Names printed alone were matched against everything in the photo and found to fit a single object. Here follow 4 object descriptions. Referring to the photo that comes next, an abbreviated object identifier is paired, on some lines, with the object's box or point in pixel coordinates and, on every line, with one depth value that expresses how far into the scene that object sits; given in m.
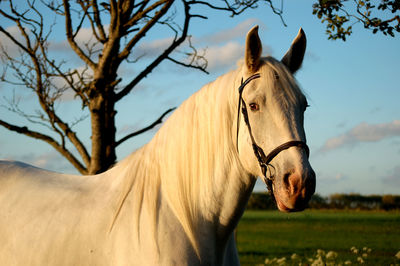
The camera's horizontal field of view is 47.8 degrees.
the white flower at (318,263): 6.59
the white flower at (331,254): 6.47
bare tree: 7.79
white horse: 3.00
